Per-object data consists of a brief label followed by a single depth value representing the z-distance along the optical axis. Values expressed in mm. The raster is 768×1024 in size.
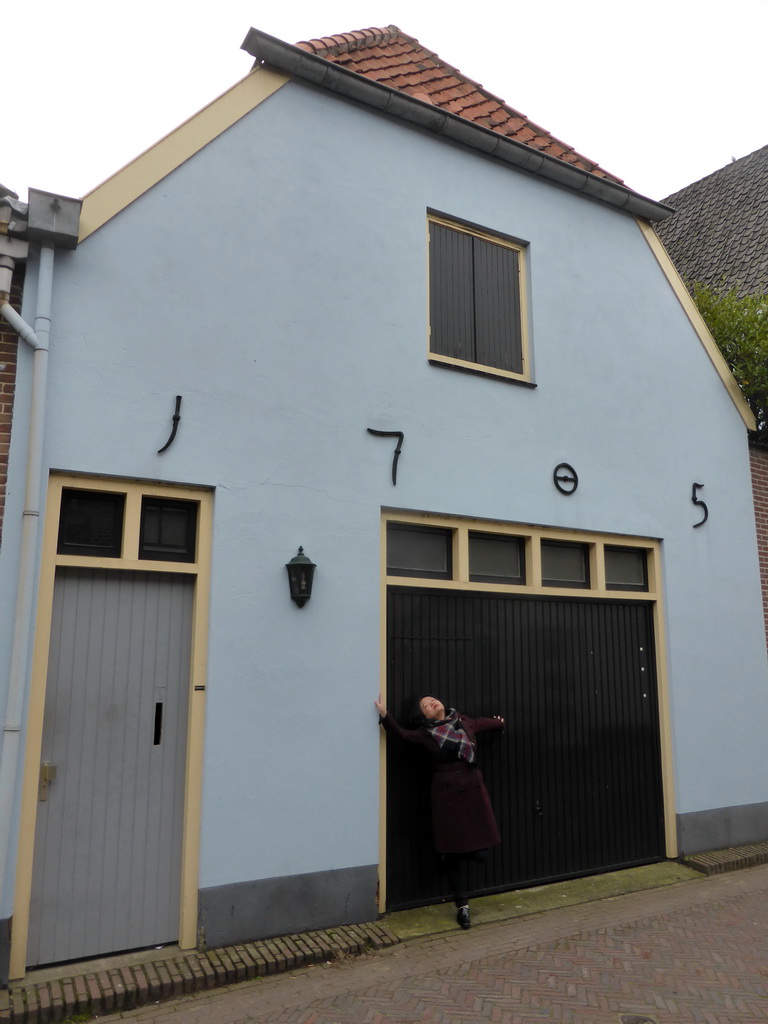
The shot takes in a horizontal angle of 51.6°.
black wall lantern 5637
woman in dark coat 5781
